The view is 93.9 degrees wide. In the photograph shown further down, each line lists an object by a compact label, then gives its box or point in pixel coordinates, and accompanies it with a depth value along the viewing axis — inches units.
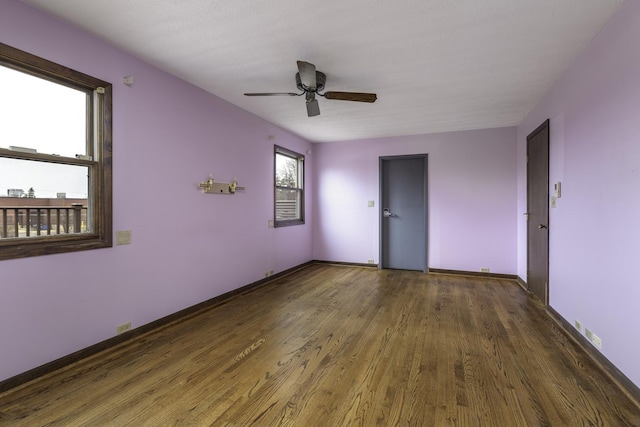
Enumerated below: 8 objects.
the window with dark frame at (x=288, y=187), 205.2
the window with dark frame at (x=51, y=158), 78.7
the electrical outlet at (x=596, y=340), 89.7
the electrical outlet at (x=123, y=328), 102.2
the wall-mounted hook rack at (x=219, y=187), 137.1
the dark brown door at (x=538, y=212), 135.5
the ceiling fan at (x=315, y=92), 109.0
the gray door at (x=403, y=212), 218.8
